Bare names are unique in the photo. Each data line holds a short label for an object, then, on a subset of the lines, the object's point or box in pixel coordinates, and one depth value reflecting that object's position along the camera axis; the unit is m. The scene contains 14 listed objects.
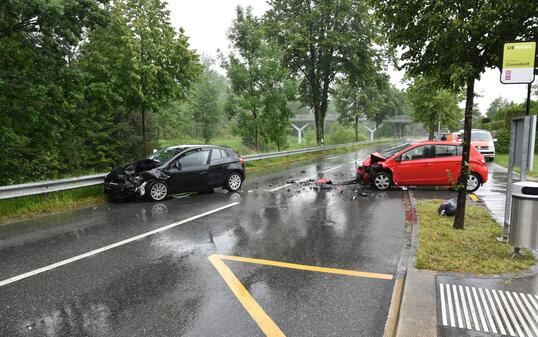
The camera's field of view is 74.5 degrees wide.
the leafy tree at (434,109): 28.89
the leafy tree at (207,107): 43.41
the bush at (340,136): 49.69
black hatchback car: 9.86
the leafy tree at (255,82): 21.75
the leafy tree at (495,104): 102.94
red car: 11.36
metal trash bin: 4.88
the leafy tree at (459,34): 5.57
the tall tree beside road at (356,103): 52.94
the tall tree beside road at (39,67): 8.87
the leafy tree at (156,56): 12.74
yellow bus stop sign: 5.26
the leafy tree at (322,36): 27.12
